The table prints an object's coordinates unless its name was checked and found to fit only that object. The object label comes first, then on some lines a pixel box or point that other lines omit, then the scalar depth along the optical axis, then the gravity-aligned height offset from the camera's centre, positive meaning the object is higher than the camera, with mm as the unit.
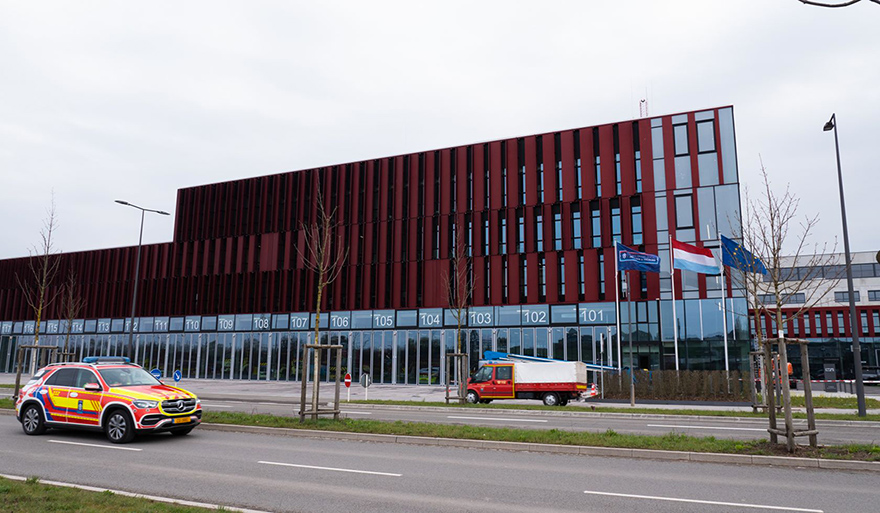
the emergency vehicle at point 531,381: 26438 -1190
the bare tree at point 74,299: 58681 +5301
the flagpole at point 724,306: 33656 +2598
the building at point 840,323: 69562 +3771
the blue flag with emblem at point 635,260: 30203 +4649
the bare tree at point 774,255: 12805 +3154
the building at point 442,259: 38938 +7341
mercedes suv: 13188 -1072
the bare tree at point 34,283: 60062 +7162
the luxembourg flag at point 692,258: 31391 +4925
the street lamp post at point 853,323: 20203 +1143
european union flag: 21547 +3860
